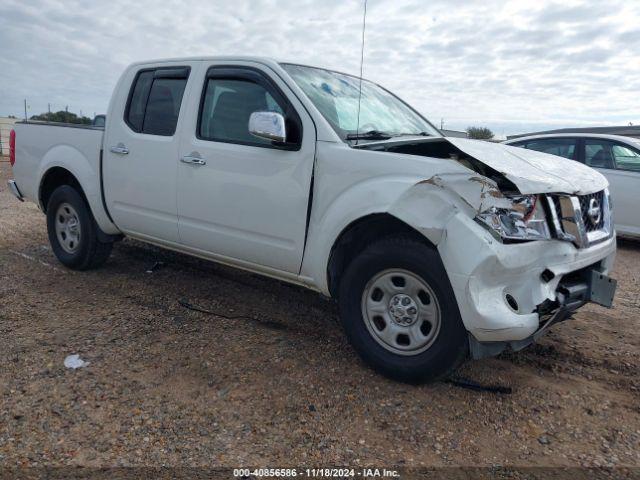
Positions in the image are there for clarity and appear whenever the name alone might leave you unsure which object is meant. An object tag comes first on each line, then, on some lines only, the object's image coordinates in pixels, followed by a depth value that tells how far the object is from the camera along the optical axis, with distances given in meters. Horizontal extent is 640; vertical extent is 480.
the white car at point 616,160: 7.42
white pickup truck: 2.86
